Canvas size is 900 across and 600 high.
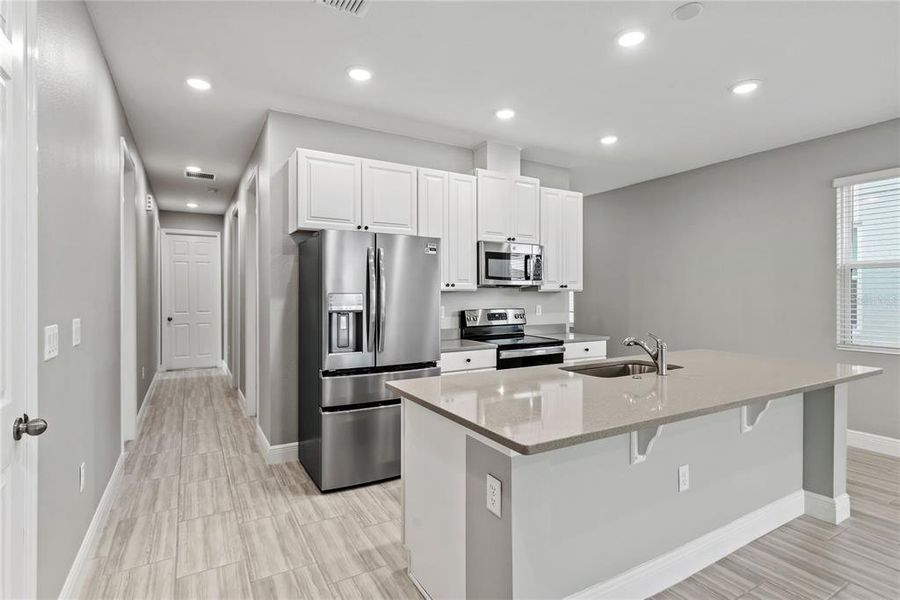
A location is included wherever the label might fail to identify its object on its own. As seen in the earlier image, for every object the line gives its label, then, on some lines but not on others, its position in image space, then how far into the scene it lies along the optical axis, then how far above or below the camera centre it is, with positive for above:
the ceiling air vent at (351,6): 2.18 +1.40
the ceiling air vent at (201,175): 5.36 +1.42
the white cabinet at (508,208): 4.15 +0.83
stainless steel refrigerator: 3.02 -0.33
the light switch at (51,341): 1.64 -0.18
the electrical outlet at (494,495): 1.51 -0.68
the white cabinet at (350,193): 3.27 +0.77
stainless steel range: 3.89 -0.41
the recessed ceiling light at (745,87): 3.03 +1.44
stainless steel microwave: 4.19 +0.30
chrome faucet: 2.38 -0.32
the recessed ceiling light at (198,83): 3.03 +1.43
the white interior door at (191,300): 7.38 -0.11
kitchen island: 1.52 -0.76
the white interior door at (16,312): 1.25 -0.06
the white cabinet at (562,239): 4.58 +0.59
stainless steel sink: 2.64 -0.44
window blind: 3.69 +0.30
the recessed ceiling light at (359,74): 2.87 +1.42
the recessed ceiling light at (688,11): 2.21 +1.42
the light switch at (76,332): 2.02 -0.18
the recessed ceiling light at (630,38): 2.46 +1.43
